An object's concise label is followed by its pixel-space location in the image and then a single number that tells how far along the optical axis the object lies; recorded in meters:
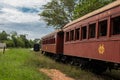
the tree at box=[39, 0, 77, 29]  25.60
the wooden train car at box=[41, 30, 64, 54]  12.17
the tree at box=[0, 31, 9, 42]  62.65
